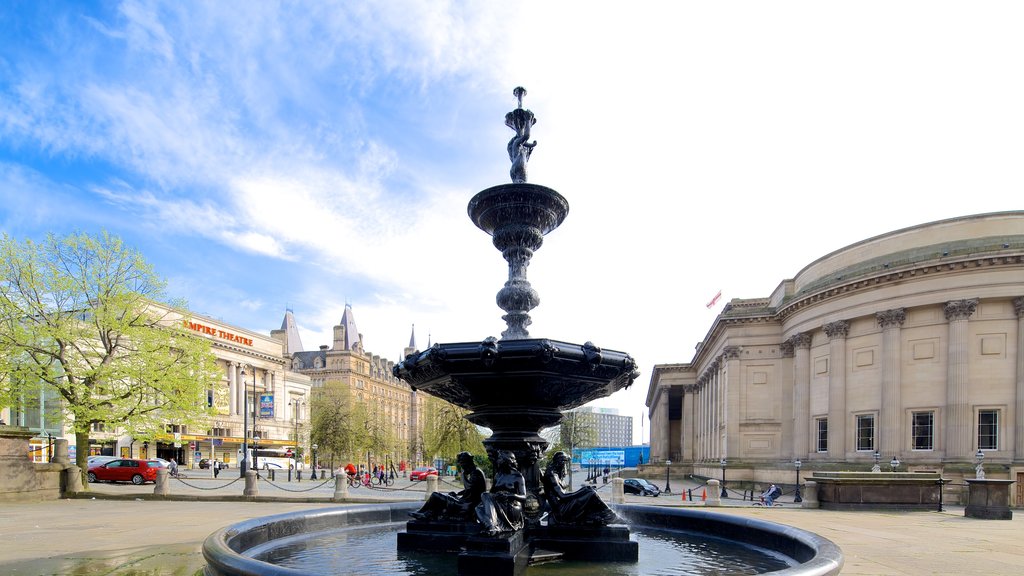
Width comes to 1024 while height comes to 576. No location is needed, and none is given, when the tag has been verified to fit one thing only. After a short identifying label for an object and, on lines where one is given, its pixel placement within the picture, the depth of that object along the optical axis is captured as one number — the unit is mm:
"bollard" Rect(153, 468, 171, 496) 24672
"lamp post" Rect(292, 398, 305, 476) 83875
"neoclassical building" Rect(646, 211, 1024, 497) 36000
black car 38938
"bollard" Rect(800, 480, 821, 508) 24172
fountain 7031
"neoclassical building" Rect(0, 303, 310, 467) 63594
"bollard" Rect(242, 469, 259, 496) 24359
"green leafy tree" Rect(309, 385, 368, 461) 70625
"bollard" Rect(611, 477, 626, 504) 22344
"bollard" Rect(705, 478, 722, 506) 24062
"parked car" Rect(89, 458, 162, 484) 36875
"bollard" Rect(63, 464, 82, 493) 24000
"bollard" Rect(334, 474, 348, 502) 23359
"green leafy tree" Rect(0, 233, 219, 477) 26062
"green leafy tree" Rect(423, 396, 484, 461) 47188
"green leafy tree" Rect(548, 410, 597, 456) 69569
